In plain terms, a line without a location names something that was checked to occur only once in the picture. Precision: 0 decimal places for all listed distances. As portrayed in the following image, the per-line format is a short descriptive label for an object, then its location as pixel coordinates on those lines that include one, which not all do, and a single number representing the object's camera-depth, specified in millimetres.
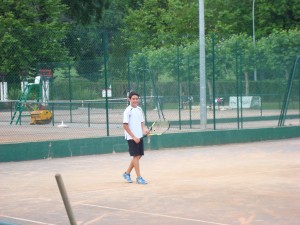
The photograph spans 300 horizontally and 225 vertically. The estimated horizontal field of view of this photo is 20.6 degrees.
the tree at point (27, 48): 21562
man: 14539
